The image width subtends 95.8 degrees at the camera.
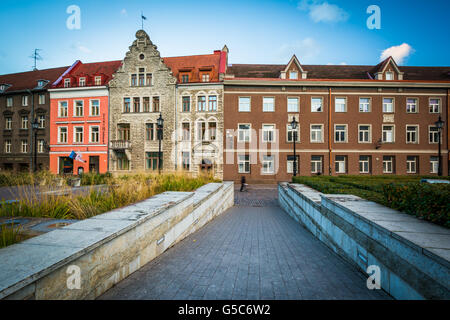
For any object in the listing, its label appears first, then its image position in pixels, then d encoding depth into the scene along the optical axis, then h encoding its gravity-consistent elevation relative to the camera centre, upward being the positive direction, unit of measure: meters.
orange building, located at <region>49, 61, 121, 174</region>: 24.41 +4.64
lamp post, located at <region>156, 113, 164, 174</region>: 15.81 +2.99
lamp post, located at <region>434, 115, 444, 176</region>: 17.05 +3.10
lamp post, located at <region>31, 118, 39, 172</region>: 16.84 +3.01
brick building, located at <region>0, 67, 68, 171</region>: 25.86 +5.15
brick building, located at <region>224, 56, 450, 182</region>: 22.44 +4.07
